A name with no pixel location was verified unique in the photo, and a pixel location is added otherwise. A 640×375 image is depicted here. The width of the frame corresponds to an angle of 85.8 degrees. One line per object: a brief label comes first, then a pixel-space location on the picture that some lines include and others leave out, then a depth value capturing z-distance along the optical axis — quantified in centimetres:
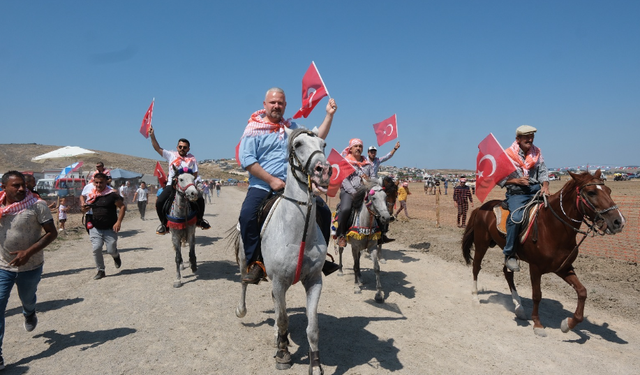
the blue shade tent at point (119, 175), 3269
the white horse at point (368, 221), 674
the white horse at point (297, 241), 359
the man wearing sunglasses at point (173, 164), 829
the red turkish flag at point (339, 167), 716
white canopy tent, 1956
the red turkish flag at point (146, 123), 822
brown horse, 483
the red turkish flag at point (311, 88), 475
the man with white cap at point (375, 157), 968
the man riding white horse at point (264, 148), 426
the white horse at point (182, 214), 754
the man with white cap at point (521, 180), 588
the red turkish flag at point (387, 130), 1045
